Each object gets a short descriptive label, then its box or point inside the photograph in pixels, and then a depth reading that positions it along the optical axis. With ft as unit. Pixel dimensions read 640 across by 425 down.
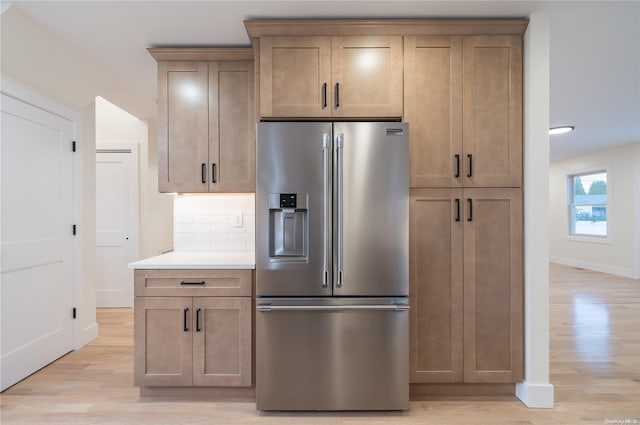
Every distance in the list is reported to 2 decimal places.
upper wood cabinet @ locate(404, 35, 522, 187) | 7.86
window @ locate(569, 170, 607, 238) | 24.89
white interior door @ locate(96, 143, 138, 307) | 15.11
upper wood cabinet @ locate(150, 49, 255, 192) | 8.96
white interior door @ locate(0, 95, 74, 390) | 8.44
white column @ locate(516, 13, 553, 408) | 7.66
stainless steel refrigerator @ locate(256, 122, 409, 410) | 7.28
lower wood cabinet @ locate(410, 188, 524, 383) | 7.85
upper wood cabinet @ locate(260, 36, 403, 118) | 7.79
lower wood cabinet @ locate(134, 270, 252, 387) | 7.81
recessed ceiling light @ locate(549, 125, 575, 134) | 17.48
